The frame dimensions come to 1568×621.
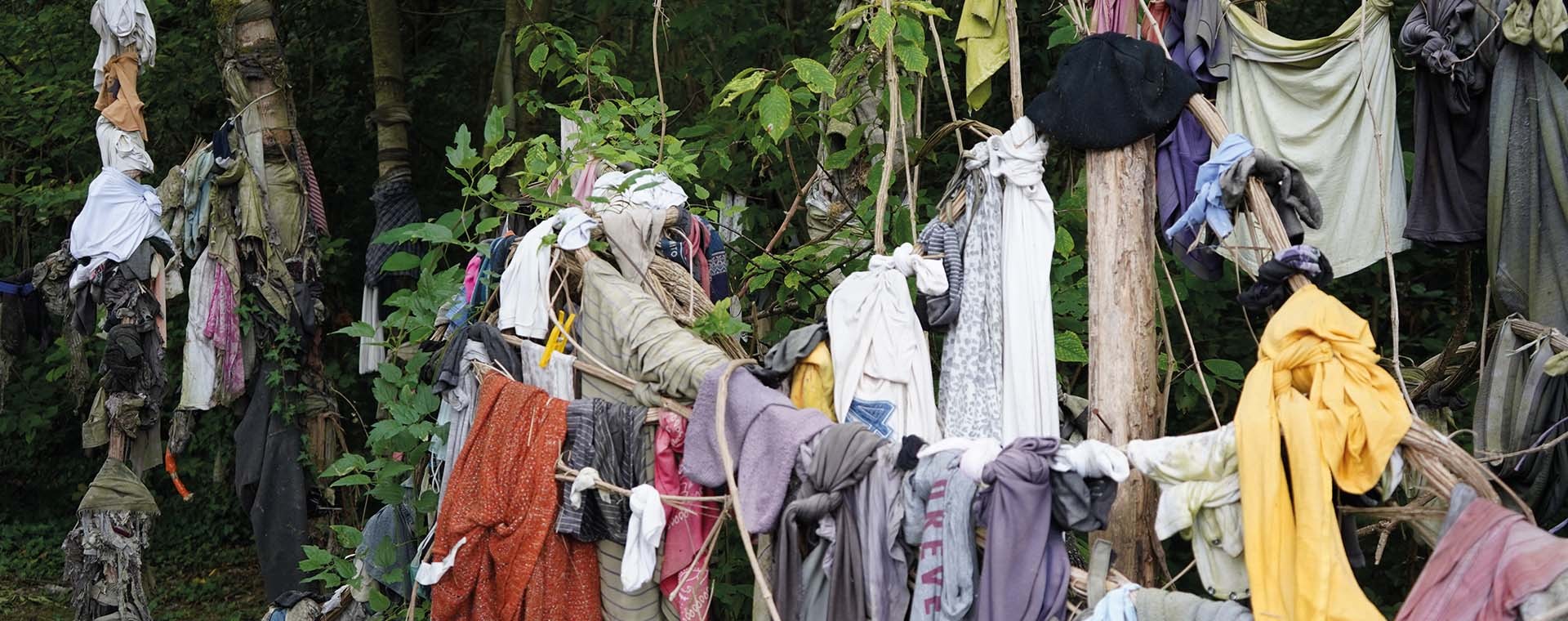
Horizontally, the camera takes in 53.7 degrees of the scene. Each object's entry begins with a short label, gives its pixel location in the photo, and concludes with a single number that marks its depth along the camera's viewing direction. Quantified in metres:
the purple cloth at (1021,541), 3.25
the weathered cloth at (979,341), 3.96
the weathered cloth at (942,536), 3.30
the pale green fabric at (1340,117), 4.38
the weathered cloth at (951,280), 4.00
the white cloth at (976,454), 3.31
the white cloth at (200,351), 7.27
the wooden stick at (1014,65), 4.18
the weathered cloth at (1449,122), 4.20
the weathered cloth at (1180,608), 3.03
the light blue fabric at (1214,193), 3.48
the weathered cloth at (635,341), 4.06
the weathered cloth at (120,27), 6.96
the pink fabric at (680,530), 4.09
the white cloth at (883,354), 3.91
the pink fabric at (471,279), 5.11
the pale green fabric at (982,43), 4.30
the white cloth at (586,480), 4.10
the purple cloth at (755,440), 3.69
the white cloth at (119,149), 6.94
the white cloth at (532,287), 4.57
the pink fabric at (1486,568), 2.58
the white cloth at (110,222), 6.84
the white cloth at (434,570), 4.27
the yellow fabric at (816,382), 3.98
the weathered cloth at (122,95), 6.99
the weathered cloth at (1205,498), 3.13
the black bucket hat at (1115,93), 3.79
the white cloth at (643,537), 3.96
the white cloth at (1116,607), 3.14
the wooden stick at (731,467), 3.58
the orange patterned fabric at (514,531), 4.19
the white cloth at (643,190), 4.73
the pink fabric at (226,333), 7.27
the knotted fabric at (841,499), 3.52
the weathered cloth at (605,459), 4.17
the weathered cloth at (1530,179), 4.12
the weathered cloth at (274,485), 7.55
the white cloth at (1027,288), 3.89
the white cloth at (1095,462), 3.21
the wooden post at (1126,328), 3.81
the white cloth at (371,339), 7.22
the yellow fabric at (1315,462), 2.95
